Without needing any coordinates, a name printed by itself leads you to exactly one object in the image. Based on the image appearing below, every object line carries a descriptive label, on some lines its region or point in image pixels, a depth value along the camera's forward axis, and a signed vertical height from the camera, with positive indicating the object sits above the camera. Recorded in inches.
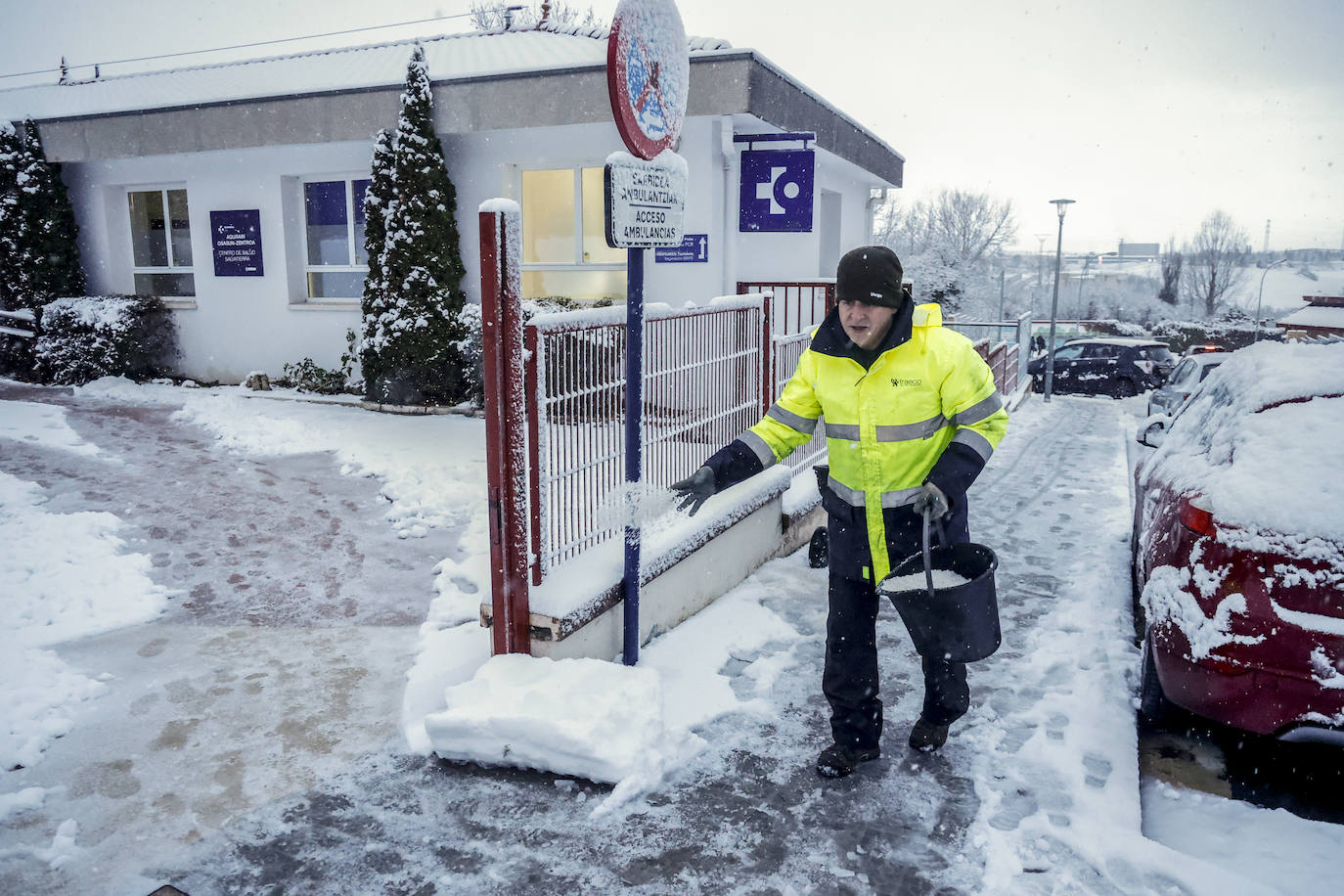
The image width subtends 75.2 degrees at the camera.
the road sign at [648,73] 130.7 +34.5
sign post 132.3 +20.4
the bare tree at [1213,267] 2546.8 +71.9
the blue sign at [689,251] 388.5 +18.2
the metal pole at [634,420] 142.7 -21.2
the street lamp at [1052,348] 739.4 -47.0
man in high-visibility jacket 119.5 -21.8
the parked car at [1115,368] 802.2 -69.5
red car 112.2 -37.7
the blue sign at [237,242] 481.4 +28.1
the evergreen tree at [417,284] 401.1 +4.1
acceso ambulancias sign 132.6 +14.5
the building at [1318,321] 940.6 -32.3
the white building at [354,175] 383.2 +60.9
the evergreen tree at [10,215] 498.6 +43.8
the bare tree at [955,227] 2247.9 +172.0
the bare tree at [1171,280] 2401.6 +32.3
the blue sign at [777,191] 369.4 +43.2
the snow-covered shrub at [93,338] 478.6 -24.5
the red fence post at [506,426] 127.9 -20.1
